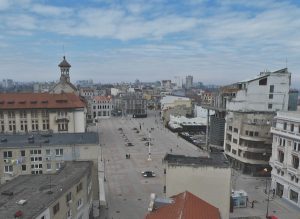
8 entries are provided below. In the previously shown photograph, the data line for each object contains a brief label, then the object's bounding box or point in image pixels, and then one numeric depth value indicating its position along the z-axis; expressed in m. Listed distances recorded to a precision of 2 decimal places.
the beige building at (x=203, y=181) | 37.12
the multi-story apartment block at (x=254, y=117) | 65.25
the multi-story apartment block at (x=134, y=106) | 186.88
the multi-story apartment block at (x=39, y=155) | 43.47
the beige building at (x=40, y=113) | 83.62
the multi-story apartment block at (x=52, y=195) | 26.81
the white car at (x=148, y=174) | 65.81
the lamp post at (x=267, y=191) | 46.09
